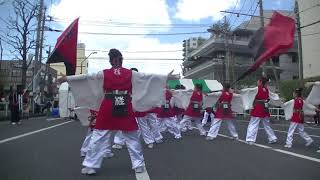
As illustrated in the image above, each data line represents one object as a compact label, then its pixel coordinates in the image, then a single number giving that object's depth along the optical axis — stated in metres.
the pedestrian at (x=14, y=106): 12.08
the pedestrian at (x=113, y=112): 3.96
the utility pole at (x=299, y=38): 17.55
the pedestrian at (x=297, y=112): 6.44
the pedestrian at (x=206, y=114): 9.86
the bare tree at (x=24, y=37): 20.51
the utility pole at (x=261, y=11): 16.16
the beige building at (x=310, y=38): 22.62
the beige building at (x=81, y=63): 31.50
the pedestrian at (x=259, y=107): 6.79
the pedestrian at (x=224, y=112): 7.58
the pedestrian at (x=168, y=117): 8.03
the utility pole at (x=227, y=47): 26.28
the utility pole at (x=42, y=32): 21.73
